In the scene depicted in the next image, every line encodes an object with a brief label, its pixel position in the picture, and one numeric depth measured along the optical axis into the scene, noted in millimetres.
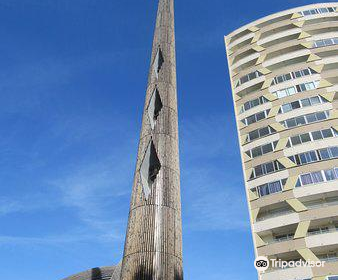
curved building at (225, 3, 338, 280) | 30500
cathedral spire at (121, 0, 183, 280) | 11094
